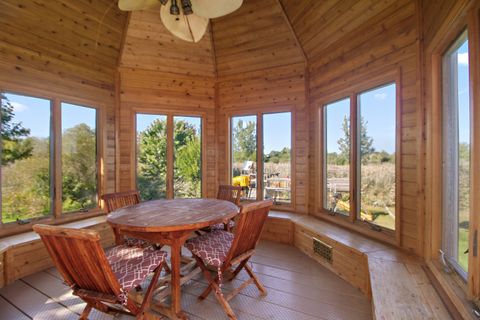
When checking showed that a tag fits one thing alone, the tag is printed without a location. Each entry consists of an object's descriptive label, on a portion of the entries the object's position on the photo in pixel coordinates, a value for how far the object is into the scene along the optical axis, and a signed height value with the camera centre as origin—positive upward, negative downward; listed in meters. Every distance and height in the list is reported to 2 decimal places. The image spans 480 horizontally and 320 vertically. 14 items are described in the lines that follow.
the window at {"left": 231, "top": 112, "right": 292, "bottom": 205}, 3.97 +0.07
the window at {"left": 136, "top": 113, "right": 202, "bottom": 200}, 4.08 +0.07
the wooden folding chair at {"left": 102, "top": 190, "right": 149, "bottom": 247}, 2.35 -0.48
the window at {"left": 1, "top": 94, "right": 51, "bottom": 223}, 2.80 +0.04
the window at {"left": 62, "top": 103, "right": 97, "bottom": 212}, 3.37 +0.03
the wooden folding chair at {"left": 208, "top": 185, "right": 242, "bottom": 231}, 3.14 -0.45
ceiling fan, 1.78 +1.13
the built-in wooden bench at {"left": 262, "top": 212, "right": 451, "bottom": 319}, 1.50 -0.88
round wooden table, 1.84 -0.48
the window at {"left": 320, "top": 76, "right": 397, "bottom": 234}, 2.53 +0.05
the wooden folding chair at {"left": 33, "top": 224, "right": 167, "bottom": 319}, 1.33 -0.69
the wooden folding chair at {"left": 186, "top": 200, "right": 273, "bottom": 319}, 1.86 -0.74
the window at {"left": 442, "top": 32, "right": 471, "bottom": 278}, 1.57 +0.04
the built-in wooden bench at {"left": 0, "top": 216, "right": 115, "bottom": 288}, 2.42 -1.01
